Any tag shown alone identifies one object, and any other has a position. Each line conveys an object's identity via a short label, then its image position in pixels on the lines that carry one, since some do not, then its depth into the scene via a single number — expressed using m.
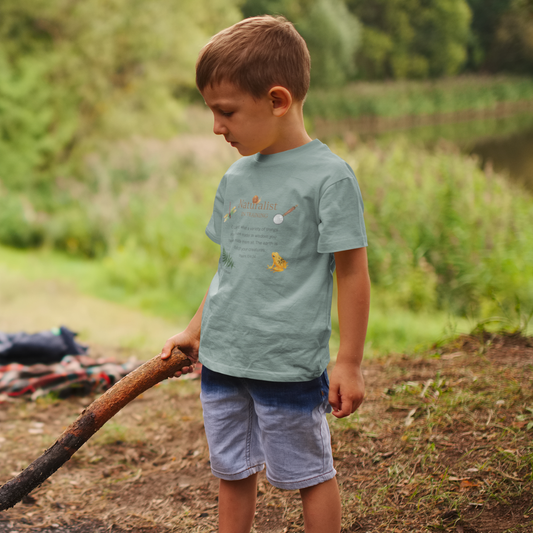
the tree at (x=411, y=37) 12.05
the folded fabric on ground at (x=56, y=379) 3.13
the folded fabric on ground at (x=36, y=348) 3.41
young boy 1.32
